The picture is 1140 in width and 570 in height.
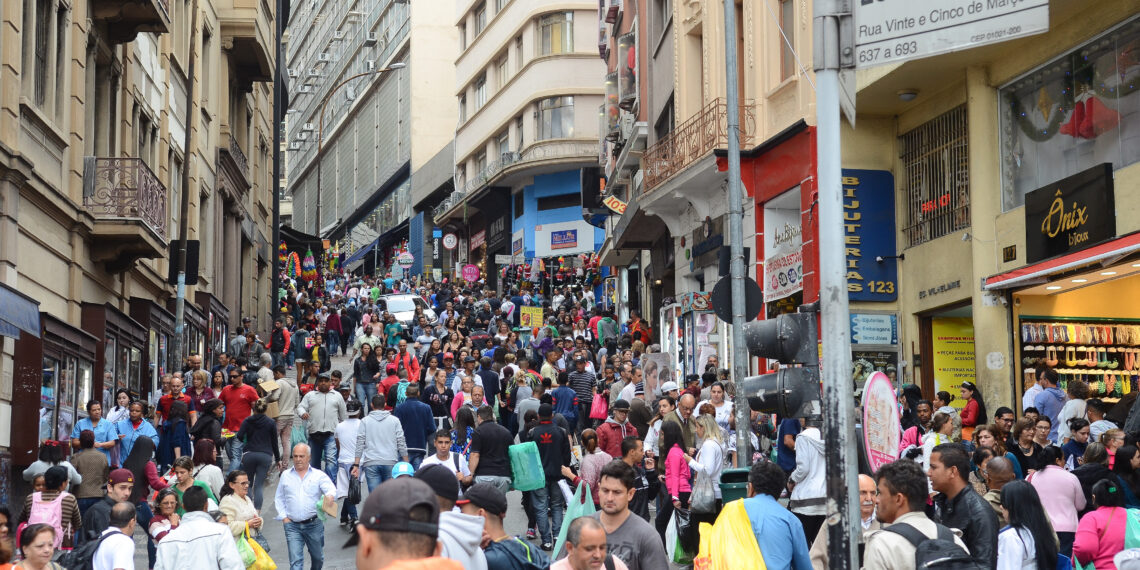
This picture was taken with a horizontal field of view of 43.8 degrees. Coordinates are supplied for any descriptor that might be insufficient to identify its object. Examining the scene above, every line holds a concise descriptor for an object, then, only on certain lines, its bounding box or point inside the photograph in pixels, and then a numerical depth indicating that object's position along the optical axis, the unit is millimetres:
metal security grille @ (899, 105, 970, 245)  20609
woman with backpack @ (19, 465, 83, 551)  12938
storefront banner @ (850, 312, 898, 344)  22516
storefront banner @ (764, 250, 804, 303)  24109
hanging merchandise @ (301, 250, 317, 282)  62612
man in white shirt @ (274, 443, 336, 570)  13523
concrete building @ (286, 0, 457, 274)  87312
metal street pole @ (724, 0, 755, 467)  15992
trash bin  11477
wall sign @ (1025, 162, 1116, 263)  16750
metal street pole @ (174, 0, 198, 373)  24719
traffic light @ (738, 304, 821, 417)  8664
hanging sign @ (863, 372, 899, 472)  7527
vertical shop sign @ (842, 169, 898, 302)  22609
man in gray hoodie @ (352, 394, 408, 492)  16797
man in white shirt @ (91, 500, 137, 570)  10258
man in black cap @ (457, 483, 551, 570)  7750
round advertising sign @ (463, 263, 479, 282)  65750
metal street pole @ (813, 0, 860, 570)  7641
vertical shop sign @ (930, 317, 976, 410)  21828
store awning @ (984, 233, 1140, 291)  16078
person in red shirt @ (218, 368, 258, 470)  20109
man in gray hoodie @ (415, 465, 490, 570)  6840
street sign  7316
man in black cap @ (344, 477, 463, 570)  4336
